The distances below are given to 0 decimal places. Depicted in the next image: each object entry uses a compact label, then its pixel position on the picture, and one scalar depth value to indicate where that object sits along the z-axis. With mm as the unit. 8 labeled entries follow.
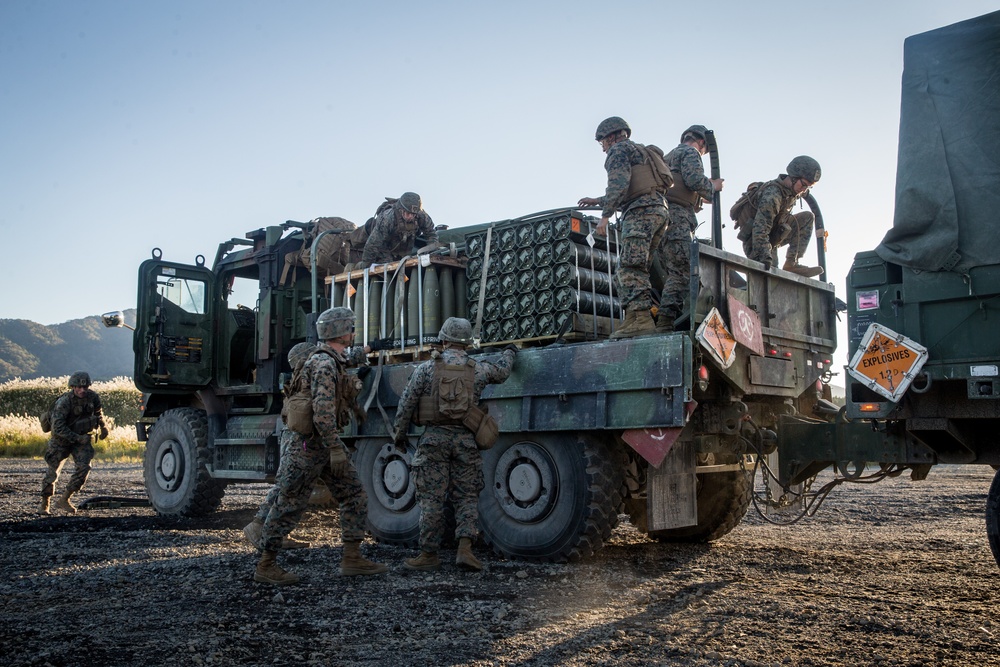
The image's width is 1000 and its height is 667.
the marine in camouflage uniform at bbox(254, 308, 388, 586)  5875
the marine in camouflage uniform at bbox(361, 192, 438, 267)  9234
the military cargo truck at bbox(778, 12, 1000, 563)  4863
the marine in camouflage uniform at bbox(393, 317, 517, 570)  6496
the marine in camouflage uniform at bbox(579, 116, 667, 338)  6867
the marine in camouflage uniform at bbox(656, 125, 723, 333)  7152
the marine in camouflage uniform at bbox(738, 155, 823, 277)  7684
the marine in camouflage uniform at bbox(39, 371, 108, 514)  10898
